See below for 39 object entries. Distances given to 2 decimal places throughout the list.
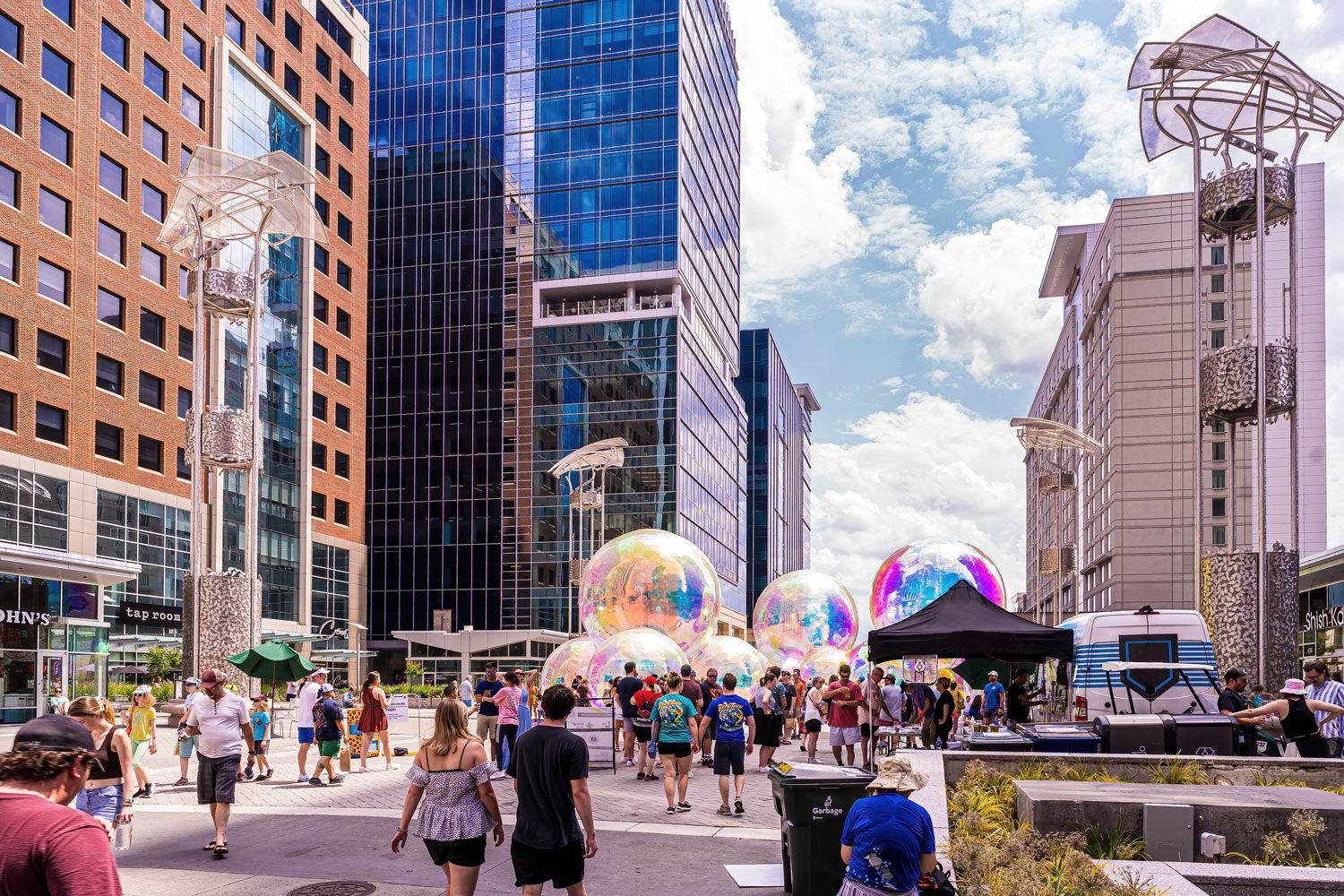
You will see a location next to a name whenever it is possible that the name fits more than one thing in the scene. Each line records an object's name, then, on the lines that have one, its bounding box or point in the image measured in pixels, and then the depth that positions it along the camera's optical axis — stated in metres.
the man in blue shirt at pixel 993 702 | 20.47
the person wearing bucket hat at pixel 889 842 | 5.84
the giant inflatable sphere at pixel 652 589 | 24.67
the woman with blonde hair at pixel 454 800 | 7.40
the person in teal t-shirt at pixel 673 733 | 13.89
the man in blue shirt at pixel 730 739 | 13.68
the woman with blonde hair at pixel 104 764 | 8.75
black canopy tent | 15.19
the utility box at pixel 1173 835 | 8.34
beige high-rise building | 78.44
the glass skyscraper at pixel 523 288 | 74.56
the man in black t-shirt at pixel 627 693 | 19.31
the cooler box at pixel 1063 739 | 12.71
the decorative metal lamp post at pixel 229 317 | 24.33
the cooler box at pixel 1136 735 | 13.05
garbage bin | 8.99
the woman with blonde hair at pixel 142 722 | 17.70
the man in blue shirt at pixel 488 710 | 19.48
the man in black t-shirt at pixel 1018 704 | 20.09
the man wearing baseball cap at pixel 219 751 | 11.09
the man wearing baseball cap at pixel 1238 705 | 13.17
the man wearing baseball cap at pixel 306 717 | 18.28
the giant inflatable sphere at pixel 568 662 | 24.17
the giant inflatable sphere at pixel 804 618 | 29.30
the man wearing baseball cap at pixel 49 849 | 3.12
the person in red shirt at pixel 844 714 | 19.31
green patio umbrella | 21.03
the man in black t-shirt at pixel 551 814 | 7.25
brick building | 36.44
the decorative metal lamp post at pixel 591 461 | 48.62
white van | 16.22
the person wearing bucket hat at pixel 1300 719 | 12.67
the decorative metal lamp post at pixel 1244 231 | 20.06
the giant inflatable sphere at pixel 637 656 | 21.14
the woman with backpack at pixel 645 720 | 18.17
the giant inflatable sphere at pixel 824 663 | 27.83
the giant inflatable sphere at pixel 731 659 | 24.42
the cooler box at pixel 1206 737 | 12.78
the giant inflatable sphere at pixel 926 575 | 23.58
